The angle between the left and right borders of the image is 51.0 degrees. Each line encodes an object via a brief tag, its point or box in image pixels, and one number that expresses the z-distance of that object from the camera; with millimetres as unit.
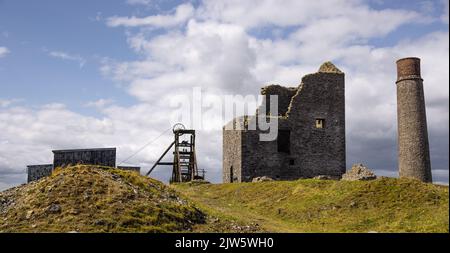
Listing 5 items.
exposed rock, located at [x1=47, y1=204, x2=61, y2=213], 15836
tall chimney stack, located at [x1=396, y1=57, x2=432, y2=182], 33656
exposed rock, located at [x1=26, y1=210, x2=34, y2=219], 15680
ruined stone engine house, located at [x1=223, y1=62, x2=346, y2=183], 33512
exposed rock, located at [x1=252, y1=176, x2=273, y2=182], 30756
